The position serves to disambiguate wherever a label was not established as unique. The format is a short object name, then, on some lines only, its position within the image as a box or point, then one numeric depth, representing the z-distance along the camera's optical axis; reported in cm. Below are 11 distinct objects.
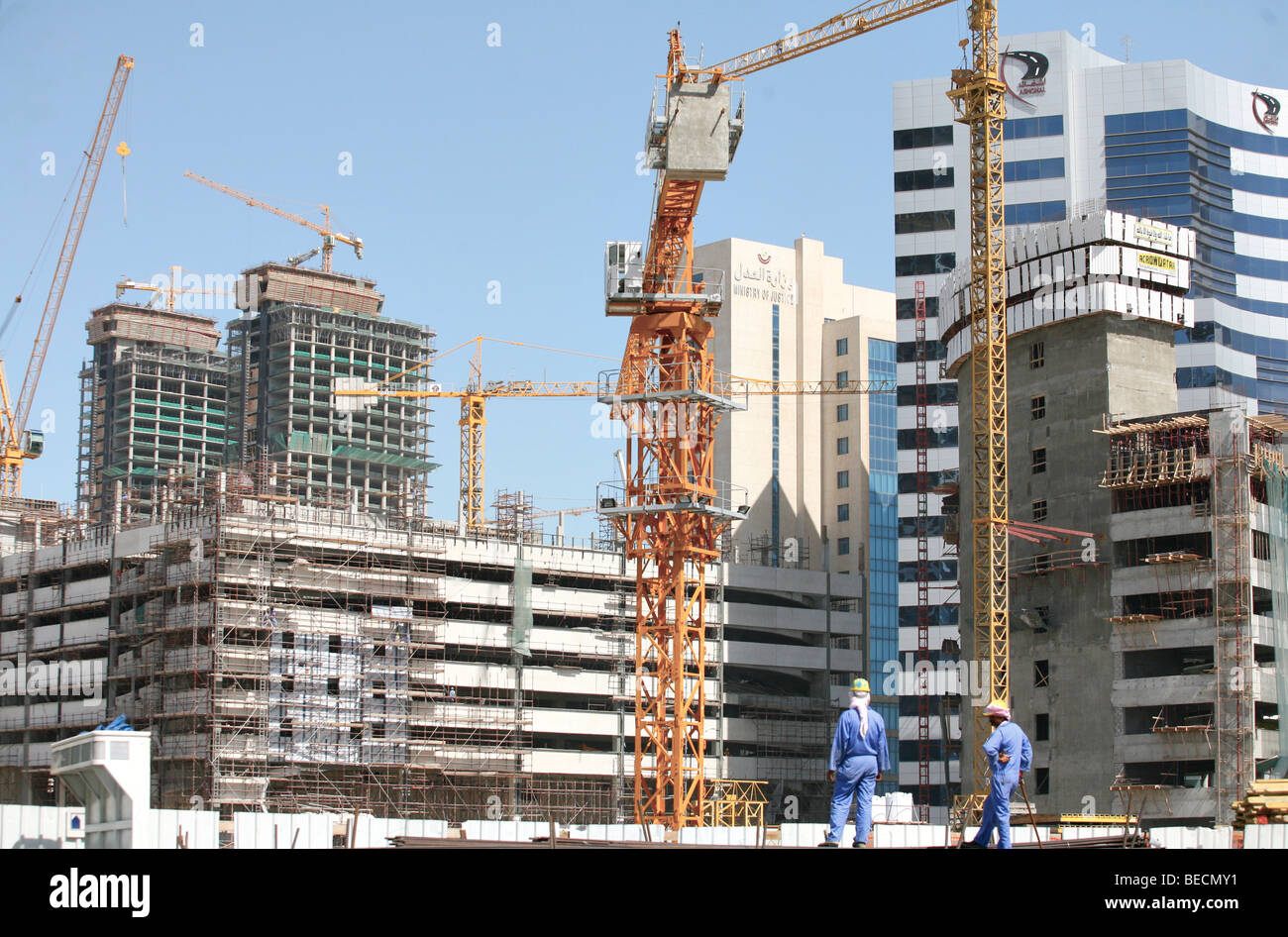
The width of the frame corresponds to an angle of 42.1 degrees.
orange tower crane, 8356
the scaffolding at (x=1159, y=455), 8250
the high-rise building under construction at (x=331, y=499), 10806
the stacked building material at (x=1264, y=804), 4584
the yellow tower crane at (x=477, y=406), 15012
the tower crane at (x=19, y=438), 16575
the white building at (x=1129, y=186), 13625
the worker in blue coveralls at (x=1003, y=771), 2414
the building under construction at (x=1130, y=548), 8125
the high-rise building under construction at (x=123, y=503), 11257
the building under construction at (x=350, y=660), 9794
